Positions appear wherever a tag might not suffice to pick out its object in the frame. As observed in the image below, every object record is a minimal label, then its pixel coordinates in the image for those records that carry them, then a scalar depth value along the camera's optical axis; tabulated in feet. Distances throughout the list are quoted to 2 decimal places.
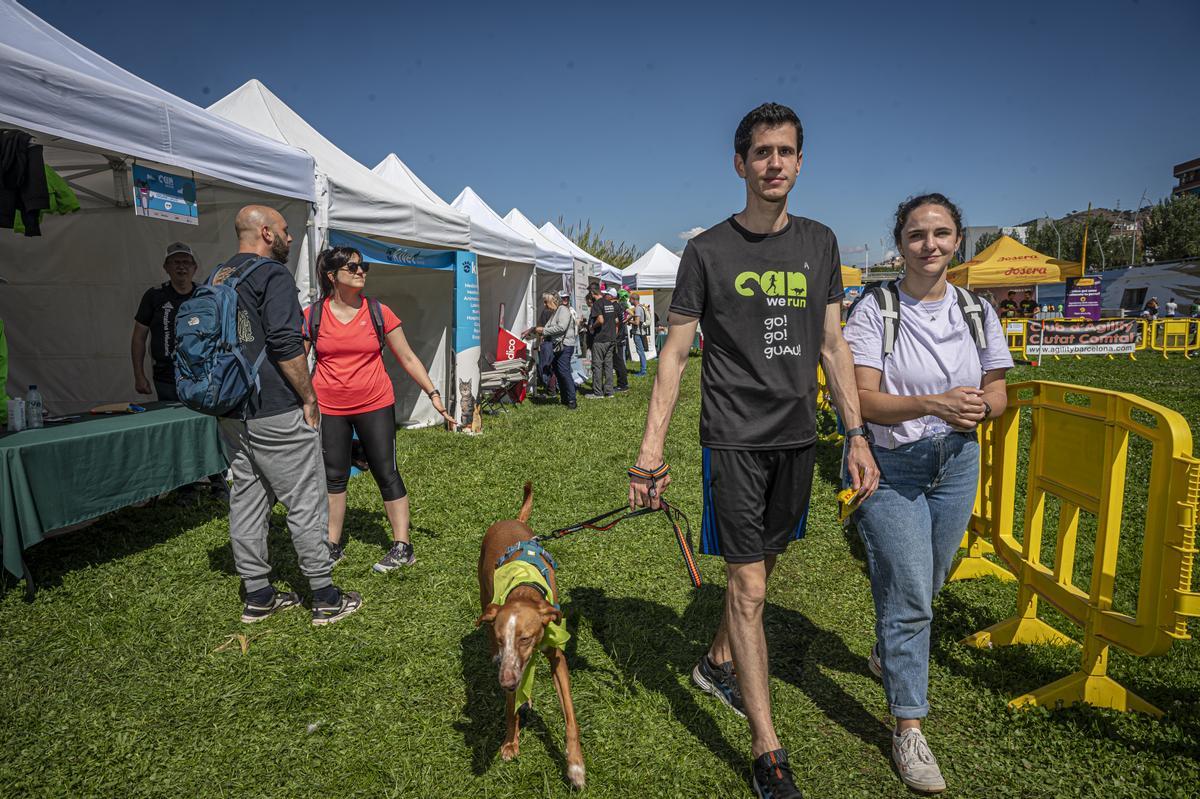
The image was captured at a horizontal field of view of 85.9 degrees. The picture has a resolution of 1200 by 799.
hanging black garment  12.48
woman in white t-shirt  7.91
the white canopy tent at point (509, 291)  38.50
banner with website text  55.52
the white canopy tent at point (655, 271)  73.72
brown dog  7.37
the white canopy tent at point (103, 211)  13.55
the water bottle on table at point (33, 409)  14.16
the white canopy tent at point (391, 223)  21.70
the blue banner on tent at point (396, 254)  22.53
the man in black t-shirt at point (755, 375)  7.42
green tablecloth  12.26
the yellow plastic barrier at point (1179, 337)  59.11
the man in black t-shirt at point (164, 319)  18.93
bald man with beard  10.75
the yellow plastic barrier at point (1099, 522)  7.36
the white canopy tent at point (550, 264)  44.86
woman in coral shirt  13.41
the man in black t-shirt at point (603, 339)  41.37
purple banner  90.33
